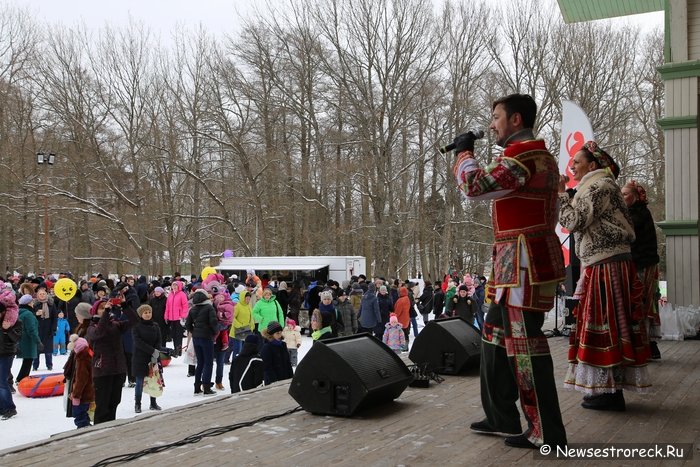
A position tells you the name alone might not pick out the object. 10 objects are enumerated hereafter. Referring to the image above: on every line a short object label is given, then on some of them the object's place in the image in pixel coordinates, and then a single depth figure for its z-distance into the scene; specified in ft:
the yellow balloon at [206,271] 65.41
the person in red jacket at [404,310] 49.88
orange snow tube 32.86
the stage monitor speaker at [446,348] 19.29
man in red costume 10.80
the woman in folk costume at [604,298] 13.92
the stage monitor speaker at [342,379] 14.30
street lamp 82.23
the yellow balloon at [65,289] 45.43
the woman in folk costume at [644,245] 19.84
